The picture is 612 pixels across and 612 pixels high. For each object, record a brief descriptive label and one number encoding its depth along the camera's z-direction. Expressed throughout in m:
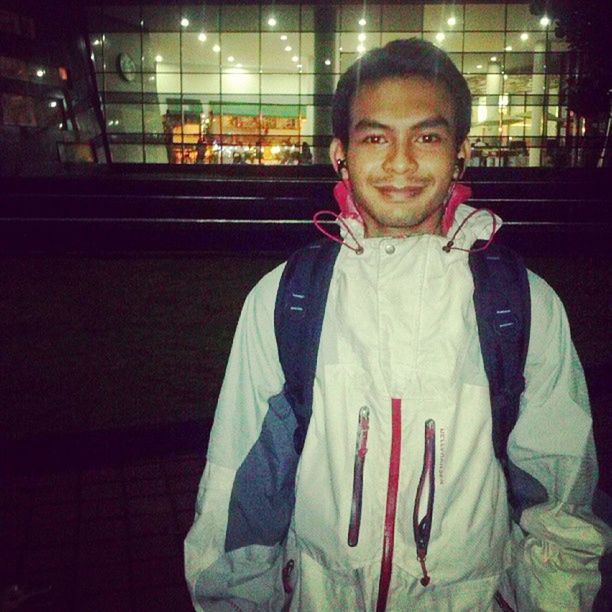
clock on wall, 28.58
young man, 1.48
